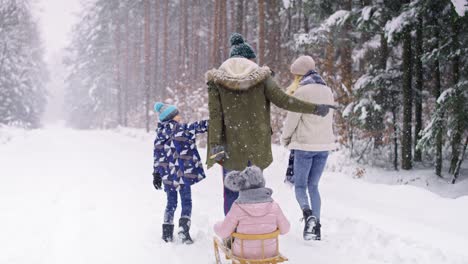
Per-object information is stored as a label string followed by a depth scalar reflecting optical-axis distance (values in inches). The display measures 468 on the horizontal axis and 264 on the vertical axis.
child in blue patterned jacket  215.2
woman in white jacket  205.6
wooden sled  147.7
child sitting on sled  148.7
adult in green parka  169.0
